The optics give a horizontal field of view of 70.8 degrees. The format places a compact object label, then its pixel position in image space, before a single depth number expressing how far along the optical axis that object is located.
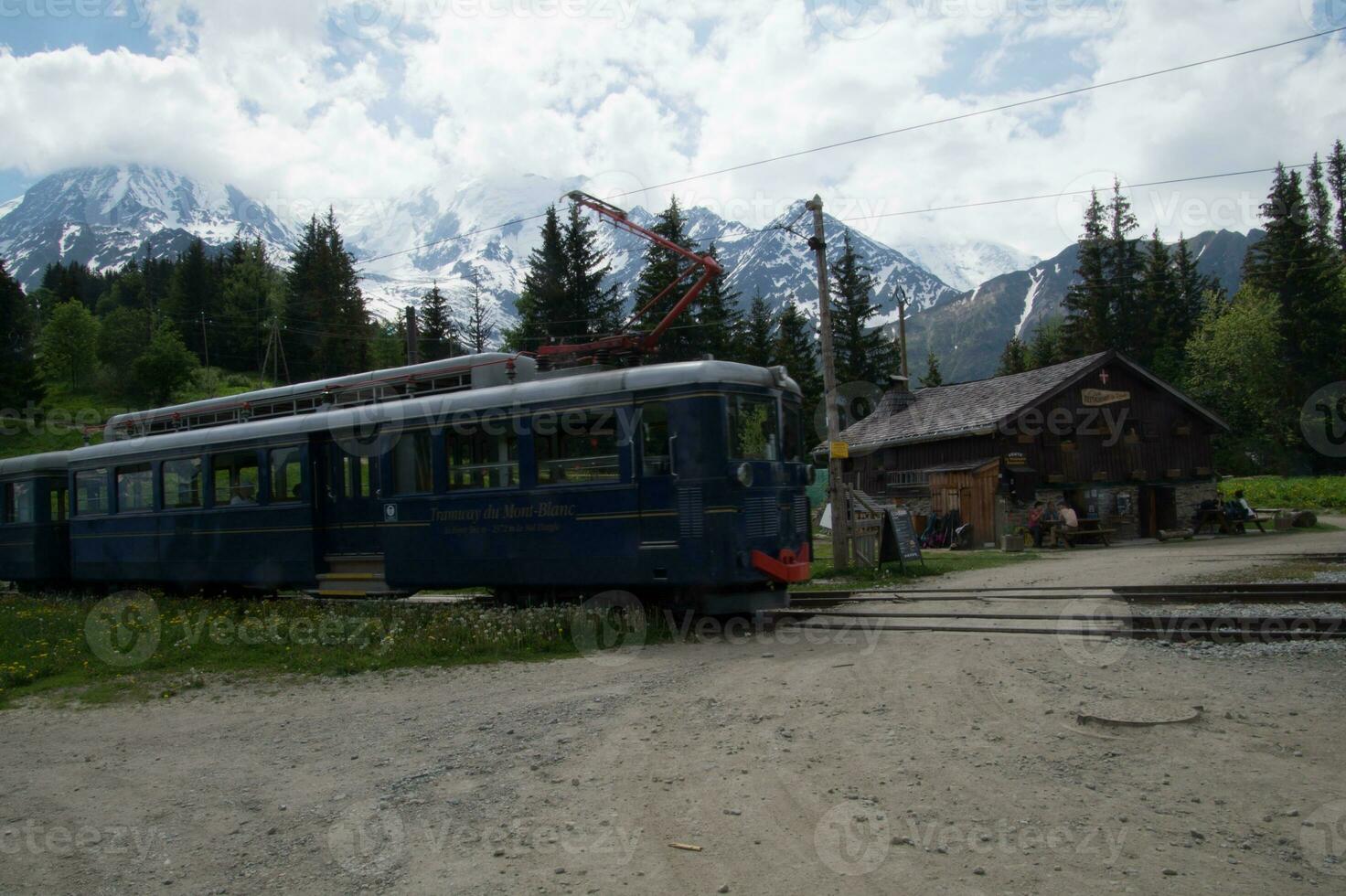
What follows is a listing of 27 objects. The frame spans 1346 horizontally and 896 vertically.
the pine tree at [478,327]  63.50
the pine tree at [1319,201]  85.44
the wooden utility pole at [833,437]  17.22
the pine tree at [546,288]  46.56
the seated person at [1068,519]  25.12
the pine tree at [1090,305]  66.44
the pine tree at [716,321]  45.94
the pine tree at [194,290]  80.75
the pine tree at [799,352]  53.78
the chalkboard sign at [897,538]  17.50
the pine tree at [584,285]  46.78
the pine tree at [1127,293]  67.25
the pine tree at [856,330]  57.41
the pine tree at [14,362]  52.66
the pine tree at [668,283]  43.03
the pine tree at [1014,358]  76.26
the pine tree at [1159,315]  66.81
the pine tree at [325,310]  64.00
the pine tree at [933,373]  64.75
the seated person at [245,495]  14.92
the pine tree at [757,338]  50.60
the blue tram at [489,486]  10.63
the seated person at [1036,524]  25.34
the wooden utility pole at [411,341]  24.88
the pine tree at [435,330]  57.28
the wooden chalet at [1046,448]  26.92
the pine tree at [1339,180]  84.62
